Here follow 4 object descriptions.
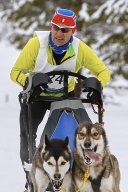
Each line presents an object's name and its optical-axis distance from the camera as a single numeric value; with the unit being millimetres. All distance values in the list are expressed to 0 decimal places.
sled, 8289
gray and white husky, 7470
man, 8569
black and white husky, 7320
